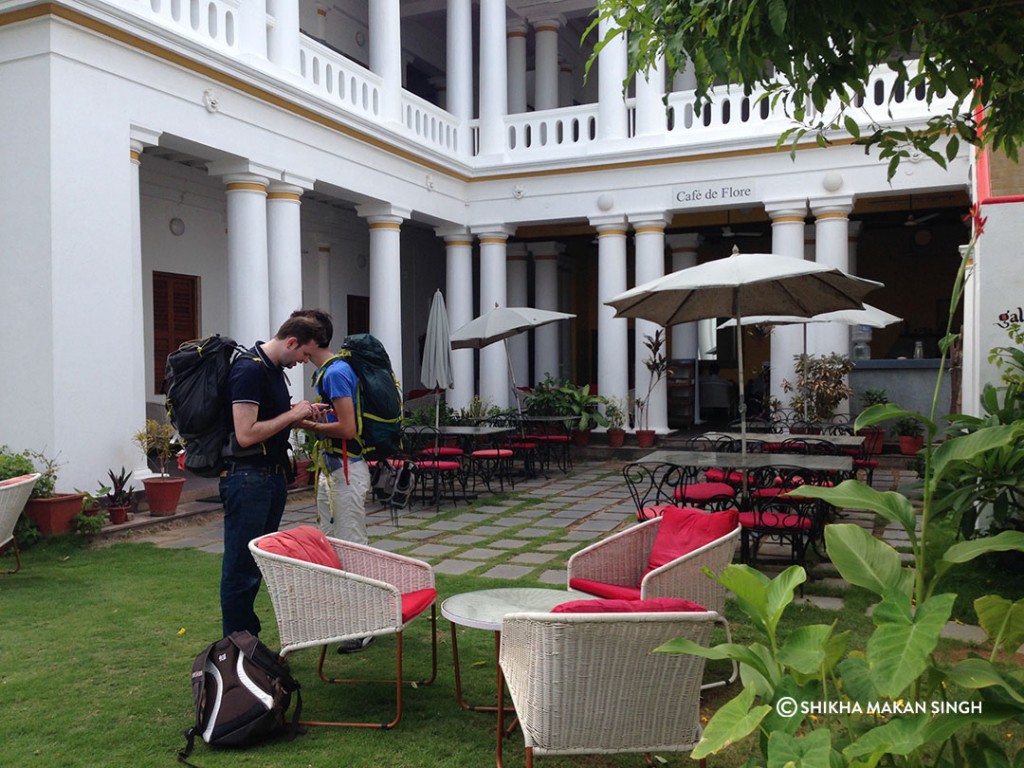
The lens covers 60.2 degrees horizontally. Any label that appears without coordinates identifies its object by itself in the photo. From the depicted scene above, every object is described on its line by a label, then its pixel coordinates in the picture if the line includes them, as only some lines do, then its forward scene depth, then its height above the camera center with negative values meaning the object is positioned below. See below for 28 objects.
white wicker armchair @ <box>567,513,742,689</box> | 3.88 -0.96
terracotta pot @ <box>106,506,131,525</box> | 7.86 -1.26
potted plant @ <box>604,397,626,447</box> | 13.88 -0.86
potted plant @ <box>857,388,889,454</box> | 11.25 -0.92
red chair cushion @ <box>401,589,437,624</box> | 3.86 -1.05
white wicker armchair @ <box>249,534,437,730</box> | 3.69 -0.99
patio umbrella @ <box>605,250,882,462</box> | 6.12 +0.57
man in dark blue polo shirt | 4.00 -0.38
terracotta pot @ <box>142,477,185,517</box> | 8.30 -1.15
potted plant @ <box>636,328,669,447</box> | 13.70 -0.16
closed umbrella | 10.24 +0.19
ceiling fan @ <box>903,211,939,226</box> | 14.94 +2.48
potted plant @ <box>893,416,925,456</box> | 12.19 -0.99
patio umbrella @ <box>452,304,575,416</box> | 10.53 +0.52
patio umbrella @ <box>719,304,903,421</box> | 9.67 +0.51
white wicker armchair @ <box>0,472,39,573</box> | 5.86 -0.85
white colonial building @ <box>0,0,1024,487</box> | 7.73 +2.50
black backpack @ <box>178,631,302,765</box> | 3.43 -1.28
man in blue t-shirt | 4.70 -0.60
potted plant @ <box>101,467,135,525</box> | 7.87 -1.14
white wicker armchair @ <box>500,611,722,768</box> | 2.82 -1.03
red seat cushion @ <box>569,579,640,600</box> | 4.11 -1.05
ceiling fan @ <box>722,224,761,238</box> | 16.00 +2.49
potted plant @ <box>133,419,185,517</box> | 8.30 -1.03
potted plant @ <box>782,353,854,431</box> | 12.12 -0.30
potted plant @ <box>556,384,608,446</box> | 13.77 -0.69
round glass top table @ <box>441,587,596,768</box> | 3.50 -1.00
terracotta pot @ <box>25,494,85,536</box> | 7.30 -1.15
